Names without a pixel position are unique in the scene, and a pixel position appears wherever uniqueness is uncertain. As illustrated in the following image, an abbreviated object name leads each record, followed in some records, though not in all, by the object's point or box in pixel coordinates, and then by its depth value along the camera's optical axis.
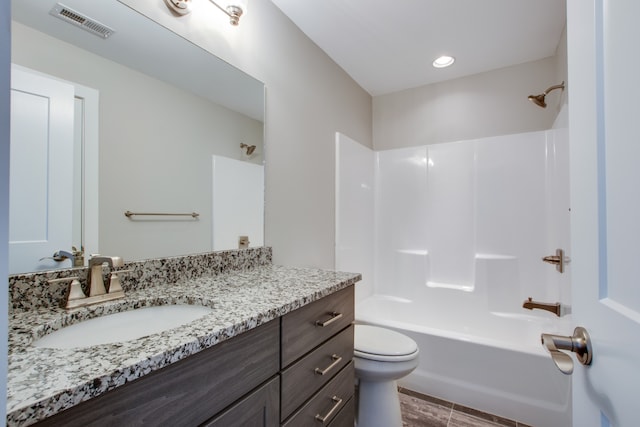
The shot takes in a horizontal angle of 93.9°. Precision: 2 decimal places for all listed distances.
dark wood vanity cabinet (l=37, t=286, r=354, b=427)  0.53
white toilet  1.49
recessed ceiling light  2.32
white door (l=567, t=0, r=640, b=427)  0.42
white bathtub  1.69
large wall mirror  0.85
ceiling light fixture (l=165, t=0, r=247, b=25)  1.34
